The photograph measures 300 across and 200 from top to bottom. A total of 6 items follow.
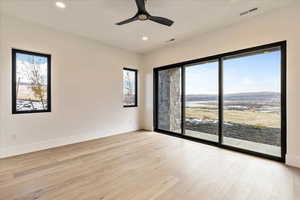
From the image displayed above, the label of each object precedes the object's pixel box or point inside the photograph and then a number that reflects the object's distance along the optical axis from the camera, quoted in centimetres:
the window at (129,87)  503
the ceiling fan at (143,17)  217
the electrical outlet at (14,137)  302
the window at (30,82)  308
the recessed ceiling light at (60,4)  256
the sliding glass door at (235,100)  283
